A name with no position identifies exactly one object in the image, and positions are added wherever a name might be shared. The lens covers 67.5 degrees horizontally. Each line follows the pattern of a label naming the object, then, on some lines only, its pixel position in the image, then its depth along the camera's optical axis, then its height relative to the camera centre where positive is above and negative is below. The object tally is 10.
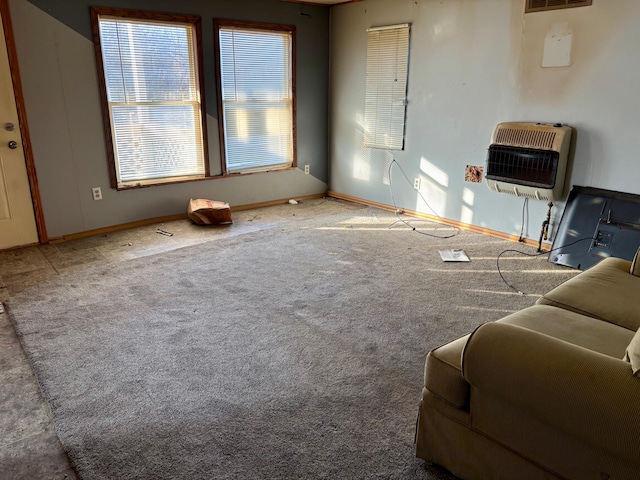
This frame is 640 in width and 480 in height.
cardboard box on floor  4.62 -1.03
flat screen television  3.37 -0.89
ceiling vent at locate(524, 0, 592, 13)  3.48 +0.71
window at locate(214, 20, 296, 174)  4.89 +0.09
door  3.72 -0.59
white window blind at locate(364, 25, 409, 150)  4.83 +0.17
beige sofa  1.21 -0.81
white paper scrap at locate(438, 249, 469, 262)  3.78 -1.19
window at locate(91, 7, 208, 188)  4.16 +0.08
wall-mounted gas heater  3.66 -0.44
